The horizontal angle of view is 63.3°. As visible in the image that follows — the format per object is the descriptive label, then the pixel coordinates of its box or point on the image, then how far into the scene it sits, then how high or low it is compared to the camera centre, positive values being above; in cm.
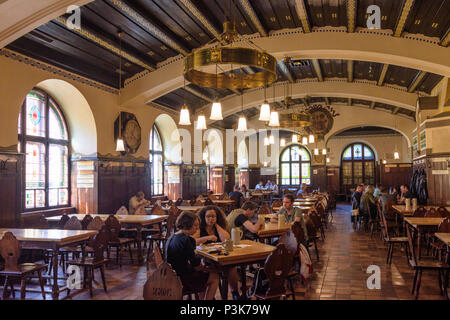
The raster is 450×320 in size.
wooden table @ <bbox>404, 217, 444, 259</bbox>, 597 -84
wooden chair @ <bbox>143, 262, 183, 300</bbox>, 266 -81
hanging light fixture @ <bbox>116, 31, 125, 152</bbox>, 768 +135
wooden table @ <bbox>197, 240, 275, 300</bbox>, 388 -89
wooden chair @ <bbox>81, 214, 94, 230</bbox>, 669 -83
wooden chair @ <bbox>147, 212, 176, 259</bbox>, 684 -116
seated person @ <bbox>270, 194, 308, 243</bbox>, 620 -65
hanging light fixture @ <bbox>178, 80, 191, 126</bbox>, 505 +82
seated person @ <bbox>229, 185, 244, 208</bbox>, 1248 -70
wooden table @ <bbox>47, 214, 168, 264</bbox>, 689 -87
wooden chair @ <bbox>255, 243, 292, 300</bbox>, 351 -93
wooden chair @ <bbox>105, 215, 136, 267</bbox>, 632 -94
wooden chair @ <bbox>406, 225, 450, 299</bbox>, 441 -114
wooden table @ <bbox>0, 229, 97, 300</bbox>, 488 -86
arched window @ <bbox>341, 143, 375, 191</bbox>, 2014 +44
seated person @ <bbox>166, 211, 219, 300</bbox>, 362 -84
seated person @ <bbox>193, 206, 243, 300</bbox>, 461 -69
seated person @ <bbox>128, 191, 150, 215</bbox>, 944 -70
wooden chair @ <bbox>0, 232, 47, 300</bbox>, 447 -104
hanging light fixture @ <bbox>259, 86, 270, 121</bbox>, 513 +88
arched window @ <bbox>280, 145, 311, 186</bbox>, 2064 +46
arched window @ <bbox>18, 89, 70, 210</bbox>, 773 +61
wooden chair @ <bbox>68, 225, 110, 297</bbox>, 492 -112
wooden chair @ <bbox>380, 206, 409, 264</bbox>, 614 -114
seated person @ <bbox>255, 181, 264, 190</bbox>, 1806 -59
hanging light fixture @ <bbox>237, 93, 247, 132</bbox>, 513 +71
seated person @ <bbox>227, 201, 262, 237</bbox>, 532 -65
